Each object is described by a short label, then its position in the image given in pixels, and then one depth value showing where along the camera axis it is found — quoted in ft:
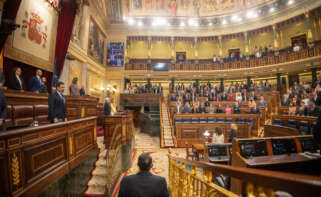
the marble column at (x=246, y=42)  49.55
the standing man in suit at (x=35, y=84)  15.48
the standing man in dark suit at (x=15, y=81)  13.01
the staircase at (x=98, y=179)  11.60
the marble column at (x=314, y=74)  37.98
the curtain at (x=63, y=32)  21.89
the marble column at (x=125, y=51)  49.70
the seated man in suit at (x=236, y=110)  27.55
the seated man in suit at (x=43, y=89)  16.16
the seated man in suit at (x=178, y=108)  29.57
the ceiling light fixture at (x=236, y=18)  47.66
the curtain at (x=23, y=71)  14.48
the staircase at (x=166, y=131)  24.75
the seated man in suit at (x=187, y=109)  28.71
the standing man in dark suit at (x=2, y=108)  8.13
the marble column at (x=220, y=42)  52.08
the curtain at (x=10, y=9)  13.53
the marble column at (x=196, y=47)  52.89
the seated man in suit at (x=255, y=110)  26.35
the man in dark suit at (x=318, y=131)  5.97
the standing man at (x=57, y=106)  10.19
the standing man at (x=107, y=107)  18.66
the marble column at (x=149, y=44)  52.20
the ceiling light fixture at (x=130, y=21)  48.57
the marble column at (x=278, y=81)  43.75
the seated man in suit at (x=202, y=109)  29.29
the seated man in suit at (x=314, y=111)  17.54
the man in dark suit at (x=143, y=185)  4.60
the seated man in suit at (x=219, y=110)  28.94
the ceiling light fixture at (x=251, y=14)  45.38
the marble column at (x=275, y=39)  45.69
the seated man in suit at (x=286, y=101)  27.76
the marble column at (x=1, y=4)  13.17
